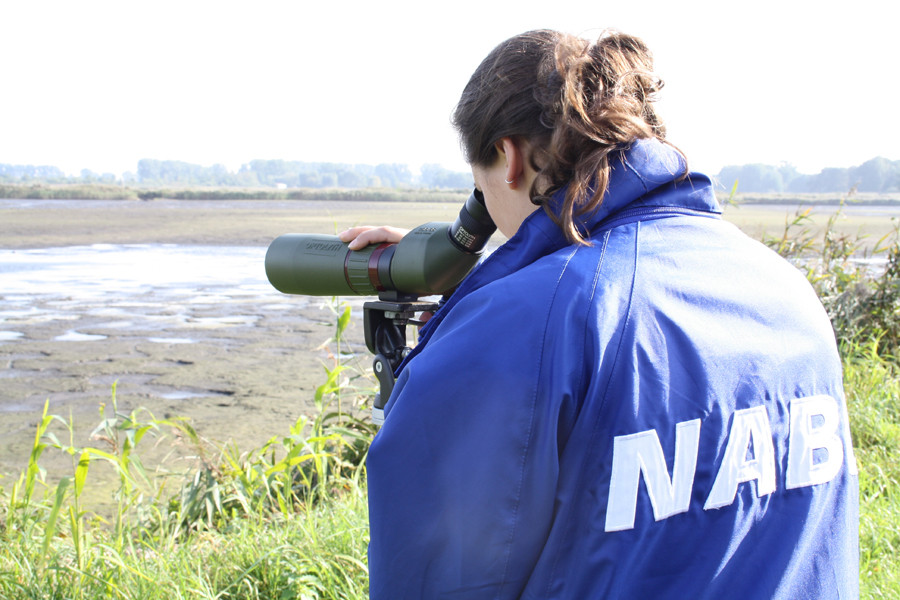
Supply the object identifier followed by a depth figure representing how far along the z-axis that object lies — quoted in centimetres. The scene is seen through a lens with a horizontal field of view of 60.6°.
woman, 90
